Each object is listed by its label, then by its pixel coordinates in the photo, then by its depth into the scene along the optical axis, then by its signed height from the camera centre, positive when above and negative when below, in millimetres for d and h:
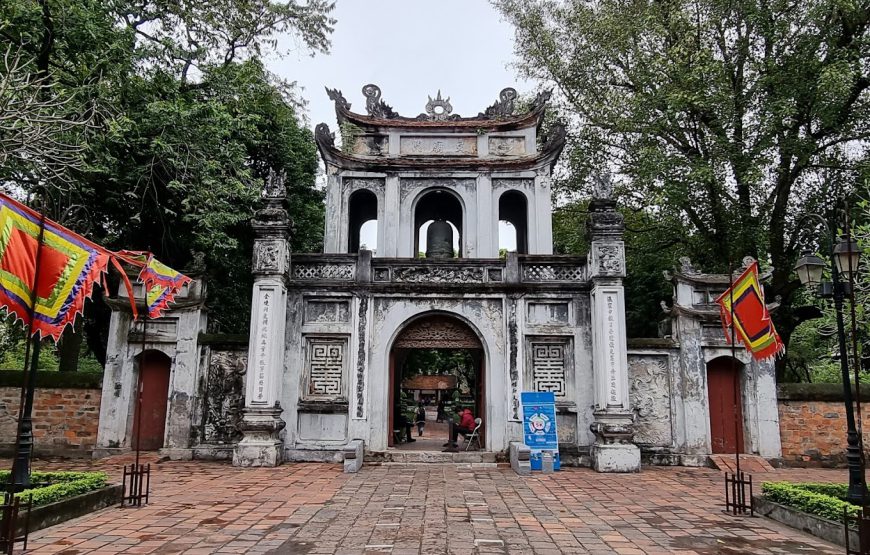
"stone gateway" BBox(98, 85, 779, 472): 12531 +499
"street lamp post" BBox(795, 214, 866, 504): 7086 +1194
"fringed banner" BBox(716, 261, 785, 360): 8219 +864
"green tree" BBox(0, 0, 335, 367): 11133 +5159
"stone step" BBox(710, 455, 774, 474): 12000 -1626
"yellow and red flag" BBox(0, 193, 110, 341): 5980 +1107
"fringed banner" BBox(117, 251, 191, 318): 8508 +1354
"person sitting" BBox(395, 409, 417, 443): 16094 -1272
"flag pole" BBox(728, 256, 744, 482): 8703 +1201
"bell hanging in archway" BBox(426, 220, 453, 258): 14961 +3377
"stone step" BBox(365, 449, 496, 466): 12438 -1602
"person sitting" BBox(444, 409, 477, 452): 14125 -1109
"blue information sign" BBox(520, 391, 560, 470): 11758 -902
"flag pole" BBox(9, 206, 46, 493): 6180 -522
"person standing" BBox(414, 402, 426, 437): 20881 -1489
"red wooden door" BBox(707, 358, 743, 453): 12867 -508
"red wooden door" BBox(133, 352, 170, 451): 13133 -521
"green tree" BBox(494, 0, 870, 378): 14539 +6787
